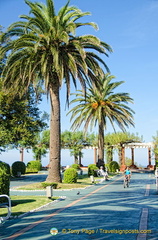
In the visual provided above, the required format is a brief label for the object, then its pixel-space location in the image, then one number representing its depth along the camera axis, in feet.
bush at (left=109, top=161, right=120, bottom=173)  144.27
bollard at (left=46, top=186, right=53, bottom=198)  45.20
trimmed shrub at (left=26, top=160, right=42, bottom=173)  144.72
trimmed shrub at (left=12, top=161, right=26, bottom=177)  118.83
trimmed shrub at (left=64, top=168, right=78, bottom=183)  74.43
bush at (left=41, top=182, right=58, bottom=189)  63.77
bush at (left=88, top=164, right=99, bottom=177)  106.22
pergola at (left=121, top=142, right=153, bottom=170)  180.92
